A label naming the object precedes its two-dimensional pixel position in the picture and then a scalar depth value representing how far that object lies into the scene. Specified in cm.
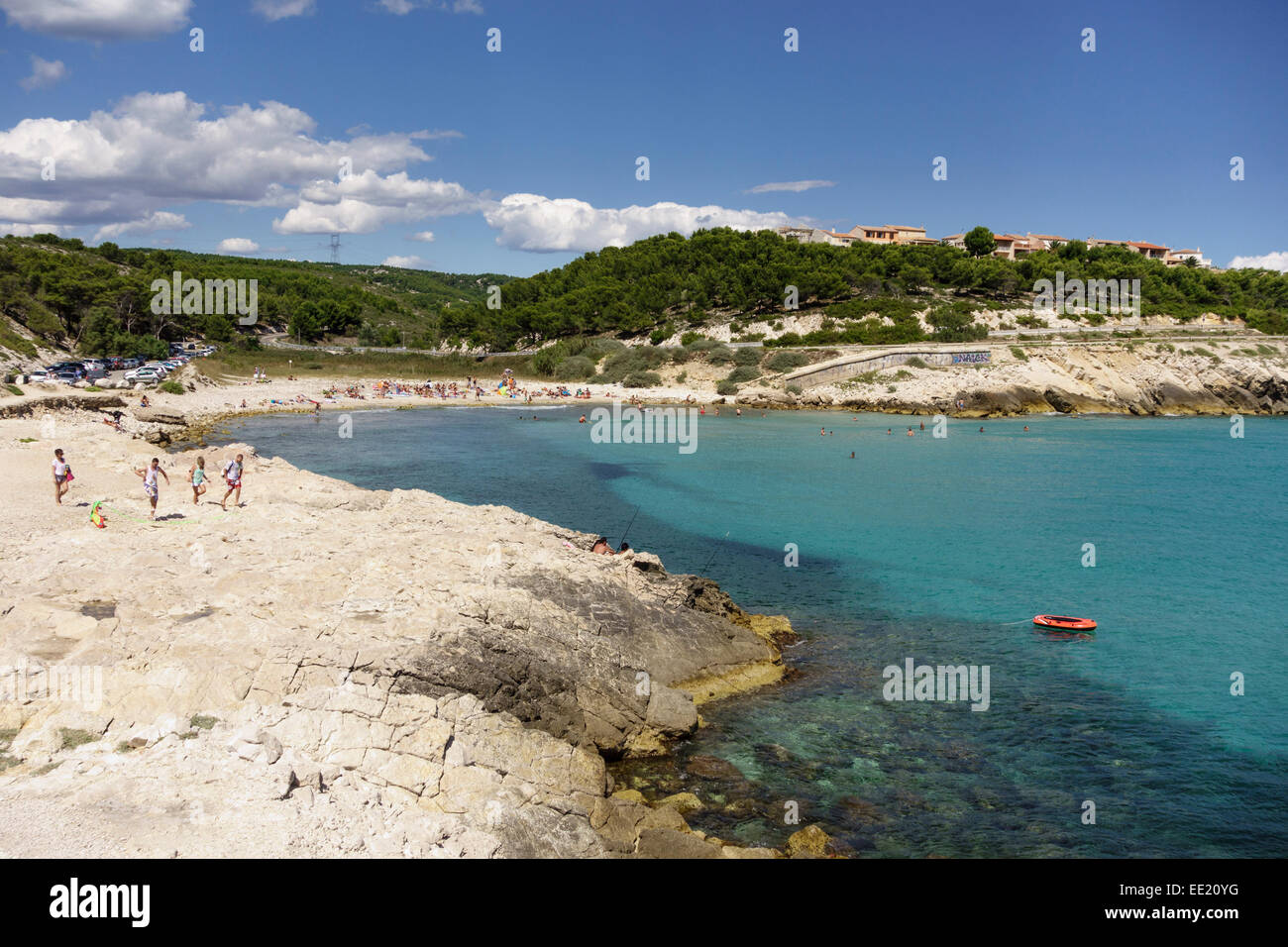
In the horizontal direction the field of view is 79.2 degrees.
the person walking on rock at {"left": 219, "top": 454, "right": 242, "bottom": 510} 2269
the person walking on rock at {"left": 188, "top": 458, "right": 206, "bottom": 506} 2317
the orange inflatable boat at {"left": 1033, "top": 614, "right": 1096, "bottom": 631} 2084
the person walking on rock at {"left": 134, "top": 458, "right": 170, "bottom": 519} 2088
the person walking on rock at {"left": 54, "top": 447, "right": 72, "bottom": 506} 2196
